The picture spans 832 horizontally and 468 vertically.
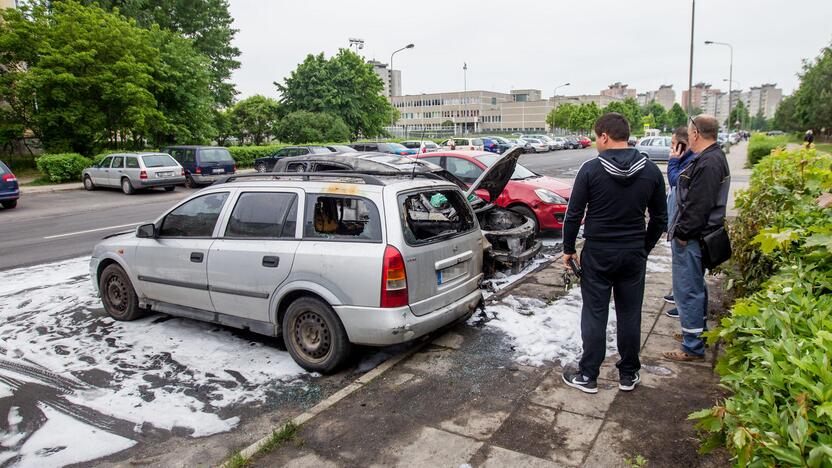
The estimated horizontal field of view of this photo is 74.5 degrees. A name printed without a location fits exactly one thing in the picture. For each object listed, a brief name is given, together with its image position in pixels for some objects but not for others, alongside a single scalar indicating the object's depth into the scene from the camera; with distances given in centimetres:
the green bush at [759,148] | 2576
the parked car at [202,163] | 2309
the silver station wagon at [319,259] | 441
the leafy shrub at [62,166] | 2406
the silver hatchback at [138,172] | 2084
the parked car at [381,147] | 3119
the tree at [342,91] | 5050
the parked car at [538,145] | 5184
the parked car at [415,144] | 3894
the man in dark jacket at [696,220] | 431
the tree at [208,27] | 4038
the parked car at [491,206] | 755
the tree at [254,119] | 4366
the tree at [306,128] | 4400
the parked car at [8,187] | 1677
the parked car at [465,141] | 4561
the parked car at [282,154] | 2502
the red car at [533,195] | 971
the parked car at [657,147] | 2939
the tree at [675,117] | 12850
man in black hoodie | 377
